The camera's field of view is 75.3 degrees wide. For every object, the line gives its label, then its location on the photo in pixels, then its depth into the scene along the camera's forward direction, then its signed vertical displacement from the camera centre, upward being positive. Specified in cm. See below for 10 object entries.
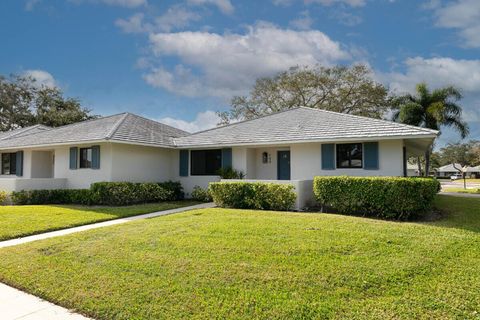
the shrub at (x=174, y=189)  1767 -99
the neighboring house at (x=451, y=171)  7372 -38
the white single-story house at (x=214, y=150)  1391 +115
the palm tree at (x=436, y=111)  2616 +500
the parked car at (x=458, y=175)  7728 -141
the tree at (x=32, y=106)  3775 +843
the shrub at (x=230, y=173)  1692 -11
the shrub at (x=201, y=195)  1709 -130
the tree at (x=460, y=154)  8182 +435
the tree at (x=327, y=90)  3281 +882
